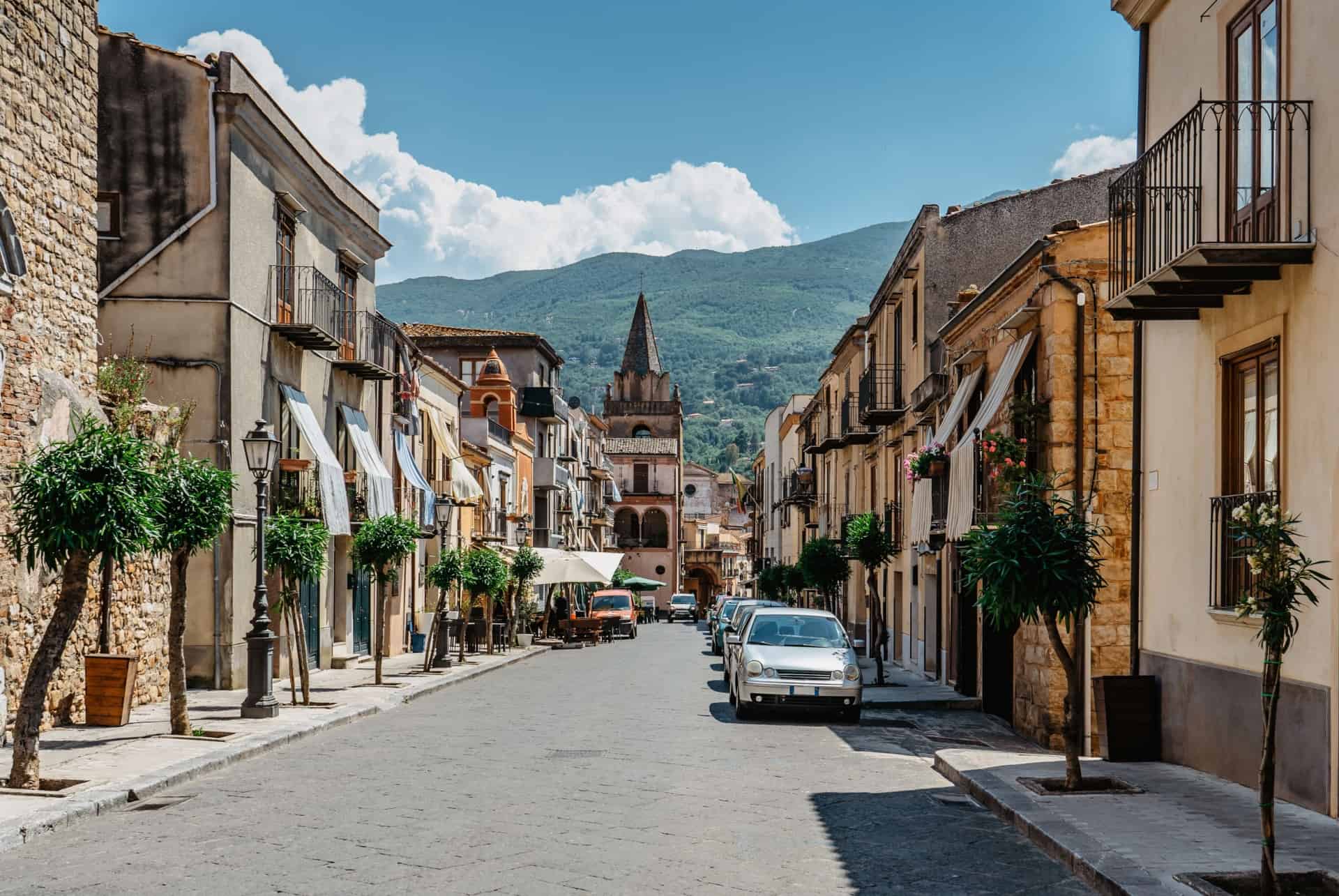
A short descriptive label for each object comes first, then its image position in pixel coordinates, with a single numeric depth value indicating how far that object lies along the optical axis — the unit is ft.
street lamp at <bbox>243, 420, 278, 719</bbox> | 54.65
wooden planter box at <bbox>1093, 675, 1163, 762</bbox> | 44.39
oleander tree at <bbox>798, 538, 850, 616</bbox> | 121.70
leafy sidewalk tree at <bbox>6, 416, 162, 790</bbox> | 35.70
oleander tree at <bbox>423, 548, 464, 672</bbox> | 98.94
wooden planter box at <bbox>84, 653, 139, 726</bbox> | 50.52
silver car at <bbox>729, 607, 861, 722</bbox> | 61.36
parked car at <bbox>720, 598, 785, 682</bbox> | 72.23
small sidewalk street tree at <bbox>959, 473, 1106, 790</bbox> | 37.70
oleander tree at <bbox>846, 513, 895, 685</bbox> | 93.91
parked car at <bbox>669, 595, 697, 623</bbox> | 281.13
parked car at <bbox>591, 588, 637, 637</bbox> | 165.89
